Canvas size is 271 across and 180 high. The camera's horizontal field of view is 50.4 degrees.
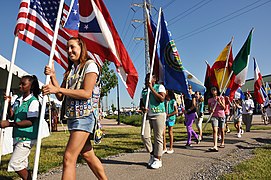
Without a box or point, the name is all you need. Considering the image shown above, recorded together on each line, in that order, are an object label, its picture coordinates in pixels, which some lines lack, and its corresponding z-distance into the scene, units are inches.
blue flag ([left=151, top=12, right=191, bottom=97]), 245.4
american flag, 179.9
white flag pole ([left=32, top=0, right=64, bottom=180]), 118.0
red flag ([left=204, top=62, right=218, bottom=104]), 428.2
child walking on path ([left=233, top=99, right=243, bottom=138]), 431.7
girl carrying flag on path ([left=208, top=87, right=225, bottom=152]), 311.1
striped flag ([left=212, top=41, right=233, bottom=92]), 402.9
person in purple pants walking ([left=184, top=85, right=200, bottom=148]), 329.1
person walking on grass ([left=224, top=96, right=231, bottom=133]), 388.3
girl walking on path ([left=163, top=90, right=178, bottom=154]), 288.6
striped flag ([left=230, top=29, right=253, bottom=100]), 374.9
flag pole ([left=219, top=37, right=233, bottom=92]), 387.6
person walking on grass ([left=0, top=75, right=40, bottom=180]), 146.2
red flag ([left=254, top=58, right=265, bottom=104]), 460.8
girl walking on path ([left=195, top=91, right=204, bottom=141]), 373.1
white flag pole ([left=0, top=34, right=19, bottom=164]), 160.0
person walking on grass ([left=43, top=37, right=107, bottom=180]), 125.0
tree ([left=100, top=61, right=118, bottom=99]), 1059.9
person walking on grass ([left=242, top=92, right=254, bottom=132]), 490.3
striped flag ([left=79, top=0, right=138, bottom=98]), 182.4
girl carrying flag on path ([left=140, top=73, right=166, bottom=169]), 215.9
